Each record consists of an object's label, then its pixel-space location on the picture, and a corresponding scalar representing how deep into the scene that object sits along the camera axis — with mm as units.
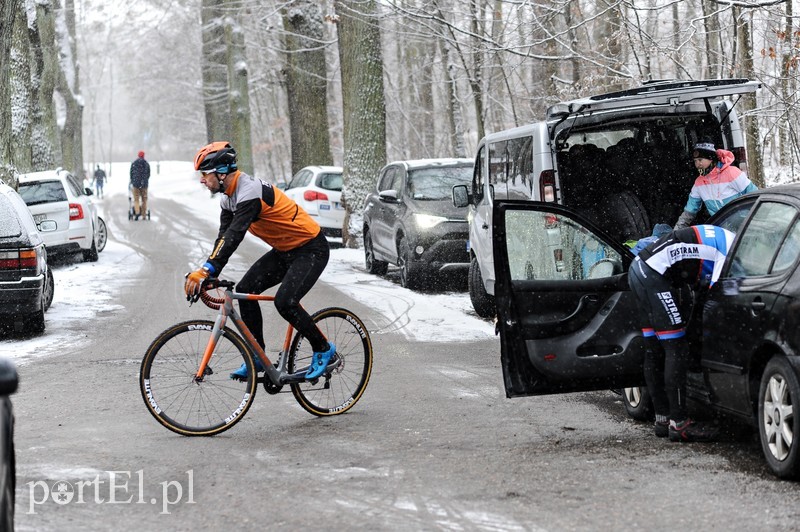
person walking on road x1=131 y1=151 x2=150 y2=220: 32219
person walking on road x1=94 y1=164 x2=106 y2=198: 56525
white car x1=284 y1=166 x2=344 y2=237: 24109
